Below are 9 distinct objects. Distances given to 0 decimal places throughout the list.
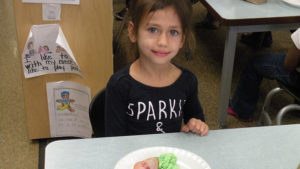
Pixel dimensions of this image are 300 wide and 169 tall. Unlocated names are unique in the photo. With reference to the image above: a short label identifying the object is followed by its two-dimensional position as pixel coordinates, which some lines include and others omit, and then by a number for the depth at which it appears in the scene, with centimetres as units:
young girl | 100
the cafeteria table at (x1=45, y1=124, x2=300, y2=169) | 84
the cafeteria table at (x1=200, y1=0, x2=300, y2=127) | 180
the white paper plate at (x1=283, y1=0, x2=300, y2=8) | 192
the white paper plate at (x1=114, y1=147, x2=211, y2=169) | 81
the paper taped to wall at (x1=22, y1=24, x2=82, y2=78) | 156
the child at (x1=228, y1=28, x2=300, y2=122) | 175
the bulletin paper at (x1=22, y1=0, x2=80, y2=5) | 149
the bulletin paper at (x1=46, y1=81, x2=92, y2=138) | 175
